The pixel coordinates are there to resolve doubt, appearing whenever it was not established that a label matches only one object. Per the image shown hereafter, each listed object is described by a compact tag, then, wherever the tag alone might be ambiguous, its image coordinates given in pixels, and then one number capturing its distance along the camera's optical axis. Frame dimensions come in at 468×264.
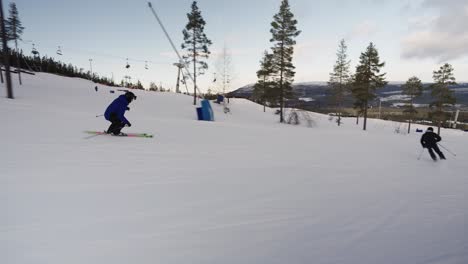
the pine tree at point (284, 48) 28.27
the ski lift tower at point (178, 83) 41.81
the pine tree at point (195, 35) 29.08
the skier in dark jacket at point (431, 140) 9.96
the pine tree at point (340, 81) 40.47
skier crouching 7.95
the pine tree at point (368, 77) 32.50
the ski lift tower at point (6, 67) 15.44
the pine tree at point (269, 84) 29.50
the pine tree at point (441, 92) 33.38
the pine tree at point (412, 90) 37.68
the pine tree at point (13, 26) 27.41
